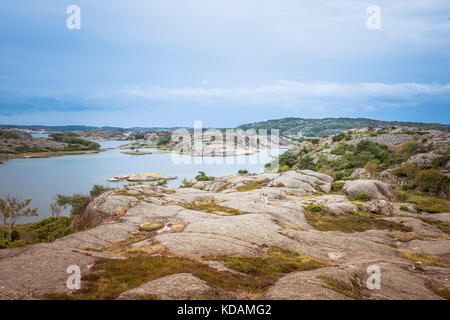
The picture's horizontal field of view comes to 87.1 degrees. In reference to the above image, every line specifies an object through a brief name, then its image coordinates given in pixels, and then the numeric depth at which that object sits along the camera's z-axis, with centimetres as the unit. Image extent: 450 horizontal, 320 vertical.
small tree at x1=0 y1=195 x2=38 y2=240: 4034
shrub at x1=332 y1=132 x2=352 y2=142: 15242
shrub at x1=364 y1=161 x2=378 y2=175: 8608
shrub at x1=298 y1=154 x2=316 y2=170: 11131
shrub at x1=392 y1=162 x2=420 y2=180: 7450
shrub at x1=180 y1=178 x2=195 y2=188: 8486
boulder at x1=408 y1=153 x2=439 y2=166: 7938
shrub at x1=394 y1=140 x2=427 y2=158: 10006
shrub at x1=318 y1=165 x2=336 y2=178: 9881
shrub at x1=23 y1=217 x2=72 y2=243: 3619
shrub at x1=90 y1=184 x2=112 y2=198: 6301
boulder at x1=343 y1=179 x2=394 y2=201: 5784
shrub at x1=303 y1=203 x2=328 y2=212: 3984
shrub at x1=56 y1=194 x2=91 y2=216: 5507
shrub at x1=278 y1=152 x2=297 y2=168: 13225
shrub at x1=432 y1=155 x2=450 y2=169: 7594
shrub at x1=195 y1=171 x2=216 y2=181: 10006
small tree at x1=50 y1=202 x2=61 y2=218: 5715
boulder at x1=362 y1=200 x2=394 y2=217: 4275
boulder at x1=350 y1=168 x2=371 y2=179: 8400
